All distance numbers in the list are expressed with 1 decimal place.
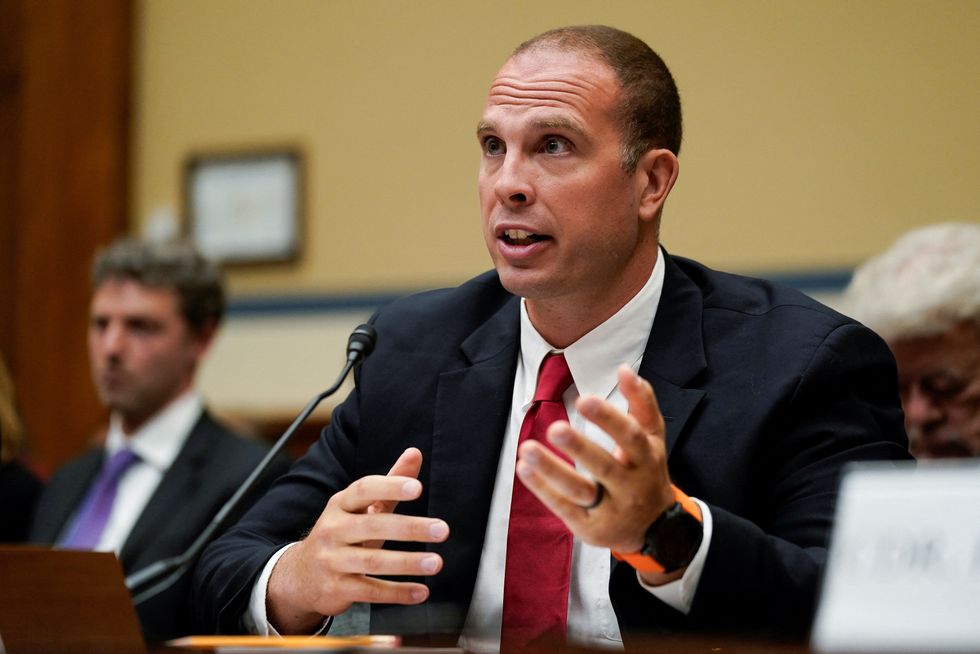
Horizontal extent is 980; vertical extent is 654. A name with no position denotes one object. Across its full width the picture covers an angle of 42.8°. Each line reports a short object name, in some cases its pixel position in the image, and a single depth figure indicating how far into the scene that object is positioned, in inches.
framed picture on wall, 194.9
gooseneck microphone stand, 79.8
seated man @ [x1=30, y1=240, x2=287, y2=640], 128.5
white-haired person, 100.1
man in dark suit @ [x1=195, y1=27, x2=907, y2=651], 66.1
